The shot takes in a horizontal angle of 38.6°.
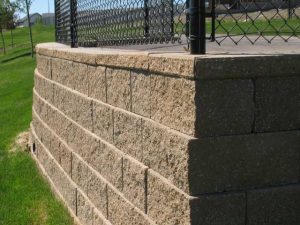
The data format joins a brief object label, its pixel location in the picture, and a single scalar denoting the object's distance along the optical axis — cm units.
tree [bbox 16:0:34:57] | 2917
